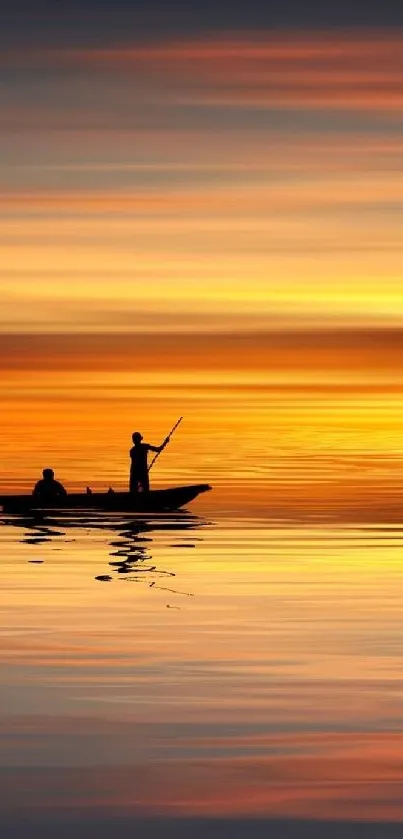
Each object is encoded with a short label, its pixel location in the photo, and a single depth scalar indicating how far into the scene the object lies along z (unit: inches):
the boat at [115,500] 1653.5
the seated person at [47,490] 1644.9
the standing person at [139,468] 1678.2
